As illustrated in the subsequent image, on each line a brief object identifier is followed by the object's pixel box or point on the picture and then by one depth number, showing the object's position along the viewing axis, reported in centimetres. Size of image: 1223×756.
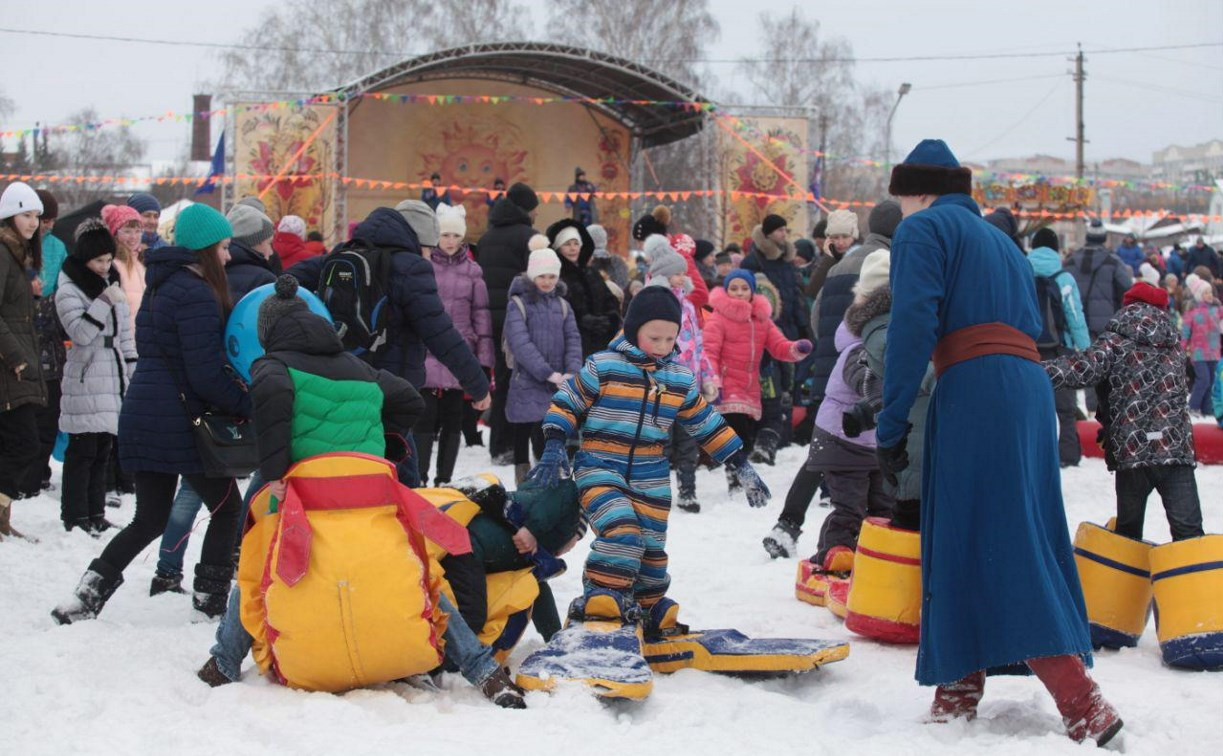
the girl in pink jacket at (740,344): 1019
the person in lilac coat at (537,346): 952
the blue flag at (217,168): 1922
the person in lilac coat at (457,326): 898
